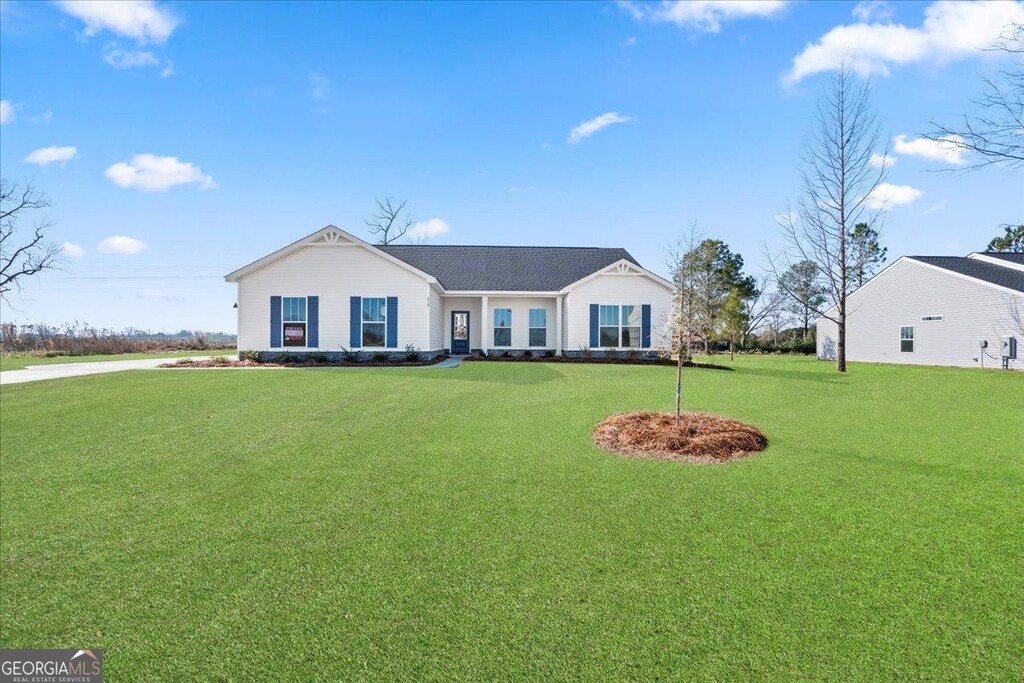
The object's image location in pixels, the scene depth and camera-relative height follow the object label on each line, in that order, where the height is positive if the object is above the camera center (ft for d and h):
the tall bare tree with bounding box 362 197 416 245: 130.21 +32.82
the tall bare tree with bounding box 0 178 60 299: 105.01 +19.47
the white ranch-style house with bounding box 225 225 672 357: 61.72 +5.81
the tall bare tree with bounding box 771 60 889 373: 60.75 +19.50
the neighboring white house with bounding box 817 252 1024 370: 62.80 +4.18
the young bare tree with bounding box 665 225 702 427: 26.02 +0.77
